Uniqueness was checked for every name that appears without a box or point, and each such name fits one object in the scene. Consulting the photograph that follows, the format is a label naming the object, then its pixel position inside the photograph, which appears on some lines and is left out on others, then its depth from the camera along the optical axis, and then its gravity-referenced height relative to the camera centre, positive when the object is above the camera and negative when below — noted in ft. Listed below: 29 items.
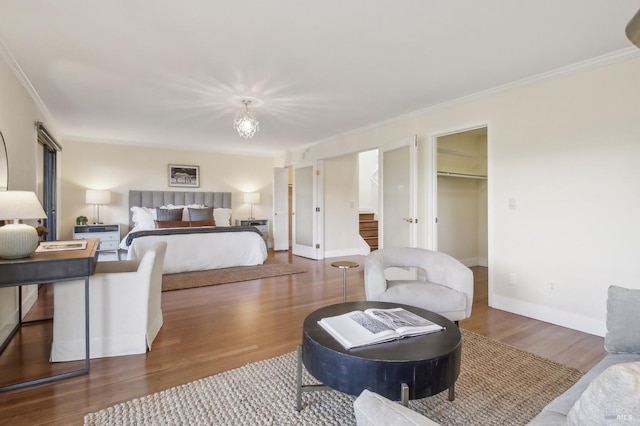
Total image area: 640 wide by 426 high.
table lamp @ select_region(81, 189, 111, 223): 19.34 +1.02
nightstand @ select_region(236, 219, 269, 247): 24.63 -0.68
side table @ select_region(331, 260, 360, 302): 10.33 -1.56
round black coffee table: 4.59 -2.11
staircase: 24.47 -1.08
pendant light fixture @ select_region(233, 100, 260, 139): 12.98 +3.56
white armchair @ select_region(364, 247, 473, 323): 8.31 -1.85
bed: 16.83 -0.99
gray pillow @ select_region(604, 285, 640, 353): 5.02 -1.64
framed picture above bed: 23.02 +2.71
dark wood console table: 6.49 -1.13
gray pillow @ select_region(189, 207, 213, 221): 21.25 +0.04
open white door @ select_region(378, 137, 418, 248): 14.11 +0.90
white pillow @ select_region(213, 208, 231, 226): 22.90 -0.09
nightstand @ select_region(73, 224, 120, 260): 19.03 -1.12
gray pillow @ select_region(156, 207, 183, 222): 20.35 +0.04
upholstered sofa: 1.95 -1.31
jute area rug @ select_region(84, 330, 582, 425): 5.63 -3.38
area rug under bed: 14.80 -2.95
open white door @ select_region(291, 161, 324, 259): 21.72 +0.25
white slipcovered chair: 7.60 -2.30
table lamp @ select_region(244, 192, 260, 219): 24.81 +1.24
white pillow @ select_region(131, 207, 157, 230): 19.80 -0.20
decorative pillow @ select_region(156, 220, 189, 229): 19.75 -0.55
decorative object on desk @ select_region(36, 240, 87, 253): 8.26 -0.81
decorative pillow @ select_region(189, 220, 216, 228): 20.63 -0.52
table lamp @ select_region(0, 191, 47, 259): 6.69 -0.29
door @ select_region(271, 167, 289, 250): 25.49 +0.51
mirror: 8.32 +1.20
